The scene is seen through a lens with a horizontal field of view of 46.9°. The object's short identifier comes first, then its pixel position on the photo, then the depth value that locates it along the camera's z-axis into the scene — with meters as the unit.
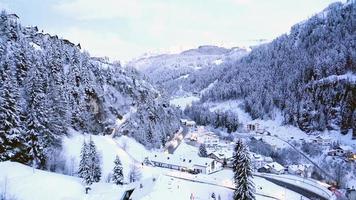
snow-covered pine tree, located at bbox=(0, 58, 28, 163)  68.71
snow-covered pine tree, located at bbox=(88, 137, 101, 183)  71.86
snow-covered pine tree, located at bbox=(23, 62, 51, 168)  72.19
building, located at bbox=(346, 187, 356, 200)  95.80
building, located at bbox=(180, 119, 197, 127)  179.88
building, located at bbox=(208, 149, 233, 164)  118.07
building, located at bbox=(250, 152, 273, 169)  120.00
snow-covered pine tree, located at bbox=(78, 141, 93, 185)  66.53
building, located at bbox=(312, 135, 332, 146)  157.57
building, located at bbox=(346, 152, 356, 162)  135.70
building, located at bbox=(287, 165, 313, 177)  114.14
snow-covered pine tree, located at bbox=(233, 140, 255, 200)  67.50
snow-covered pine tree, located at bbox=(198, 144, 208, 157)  122.12
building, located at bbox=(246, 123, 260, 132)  194.50
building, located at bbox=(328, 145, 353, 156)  141.38
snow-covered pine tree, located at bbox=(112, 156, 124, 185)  72.75
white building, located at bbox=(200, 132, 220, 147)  148.74
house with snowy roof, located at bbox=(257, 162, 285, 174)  114.31
